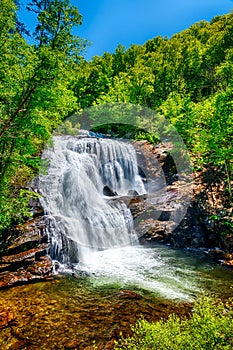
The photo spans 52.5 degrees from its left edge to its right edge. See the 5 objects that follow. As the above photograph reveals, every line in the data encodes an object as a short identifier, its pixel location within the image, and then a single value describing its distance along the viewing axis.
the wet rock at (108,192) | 19.84
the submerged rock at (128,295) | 8.70
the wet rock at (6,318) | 6.94
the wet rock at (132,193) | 20.44
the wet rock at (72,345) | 6.12
